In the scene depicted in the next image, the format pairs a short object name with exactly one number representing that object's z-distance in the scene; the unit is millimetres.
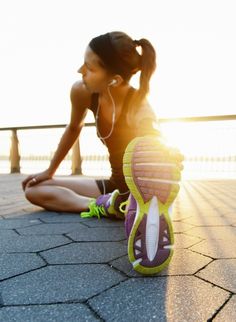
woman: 1107
